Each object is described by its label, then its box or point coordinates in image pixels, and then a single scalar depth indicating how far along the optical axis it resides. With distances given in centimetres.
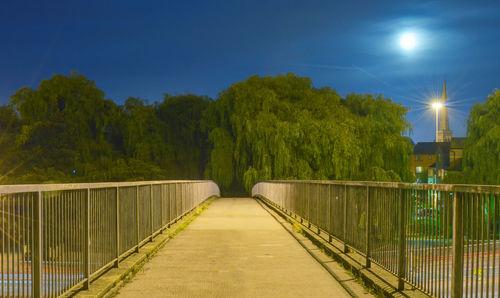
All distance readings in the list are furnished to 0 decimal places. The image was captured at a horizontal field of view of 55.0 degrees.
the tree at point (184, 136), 4800
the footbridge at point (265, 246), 395
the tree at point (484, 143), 3644
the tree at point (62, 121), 4219
